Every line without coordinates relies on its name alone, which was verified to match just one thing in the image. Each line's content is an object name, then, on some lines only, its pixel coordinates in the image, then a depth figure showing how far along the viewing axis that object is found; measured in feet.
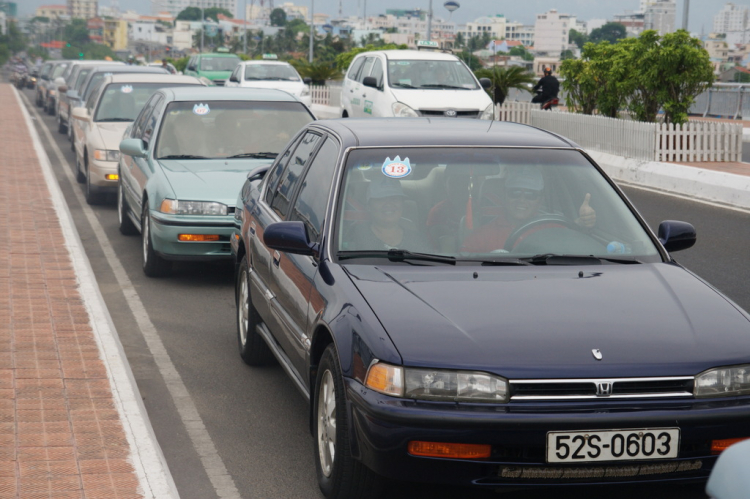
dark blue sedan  13.12
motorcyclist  94.02
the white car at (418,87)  67.87
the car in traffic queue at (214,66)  135.54
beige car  46.78
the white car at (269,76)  109.70
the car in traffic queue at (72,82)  91.76
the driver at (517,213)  17.30
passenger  16.98
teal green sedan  30.73
